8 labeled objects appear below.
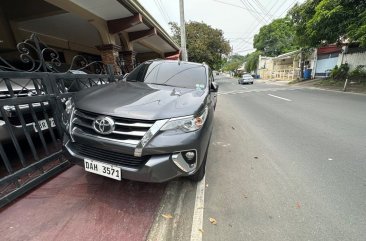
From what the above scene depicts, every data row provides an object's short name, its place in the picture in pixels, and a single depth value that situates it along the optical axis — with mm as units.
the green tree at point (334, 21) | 10984
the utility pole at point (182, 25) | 14359
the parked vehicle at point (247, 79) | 27000
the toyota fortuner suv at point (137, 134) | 2086
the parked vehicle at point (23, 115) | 2500
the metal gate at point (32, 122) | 2365
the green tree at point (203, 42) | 25531
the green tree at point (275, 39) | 40938
